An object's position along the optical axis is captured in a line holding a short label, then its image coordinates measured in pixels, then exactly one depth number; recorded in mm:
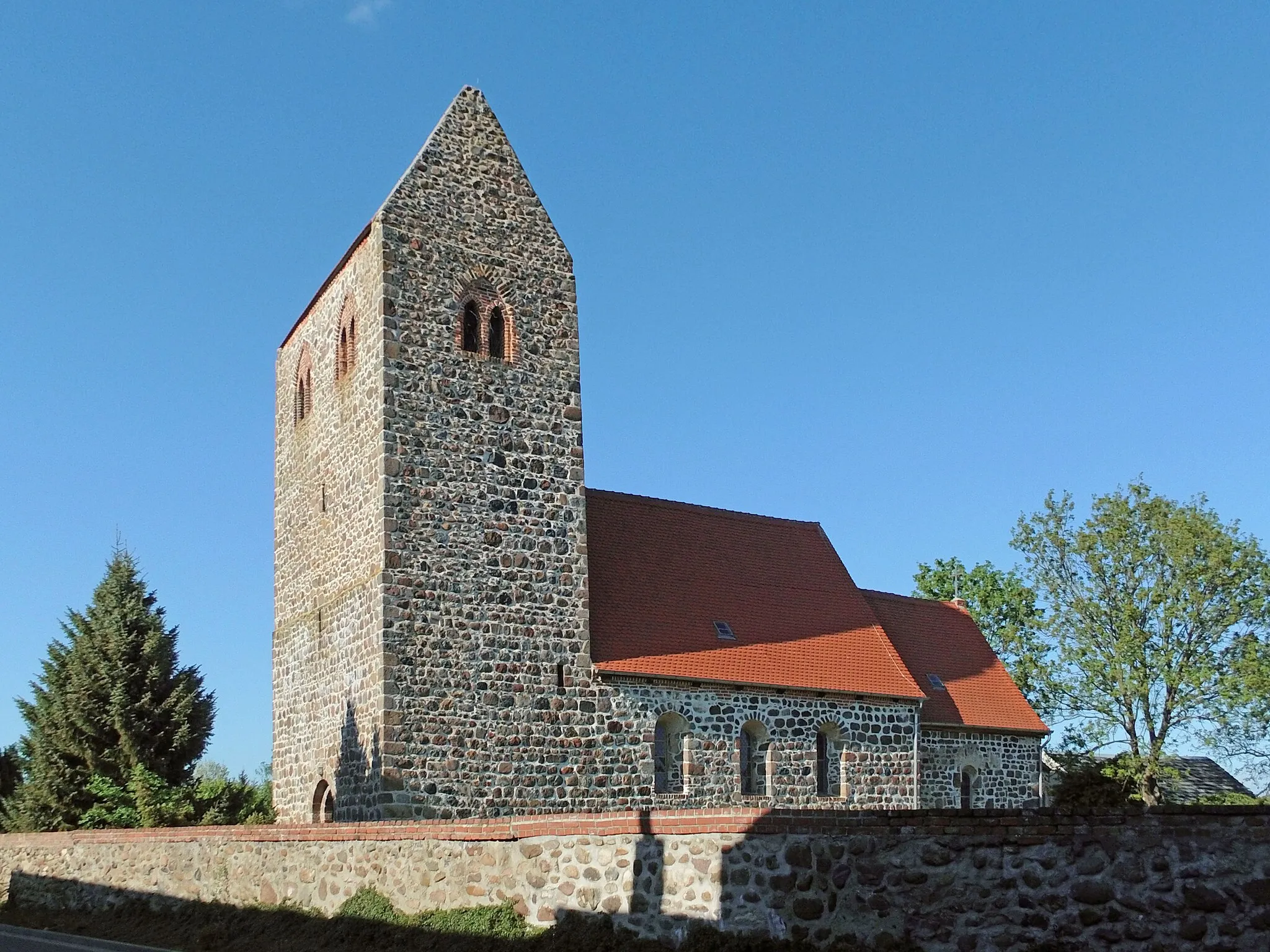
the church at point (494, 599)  22000
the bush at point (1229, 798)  39875
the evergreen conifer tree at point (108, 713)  29078
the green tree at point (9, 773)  34781
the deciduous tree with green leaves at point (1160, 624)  36750
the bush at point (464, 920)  13461
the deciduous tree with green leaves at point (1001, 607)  41031
